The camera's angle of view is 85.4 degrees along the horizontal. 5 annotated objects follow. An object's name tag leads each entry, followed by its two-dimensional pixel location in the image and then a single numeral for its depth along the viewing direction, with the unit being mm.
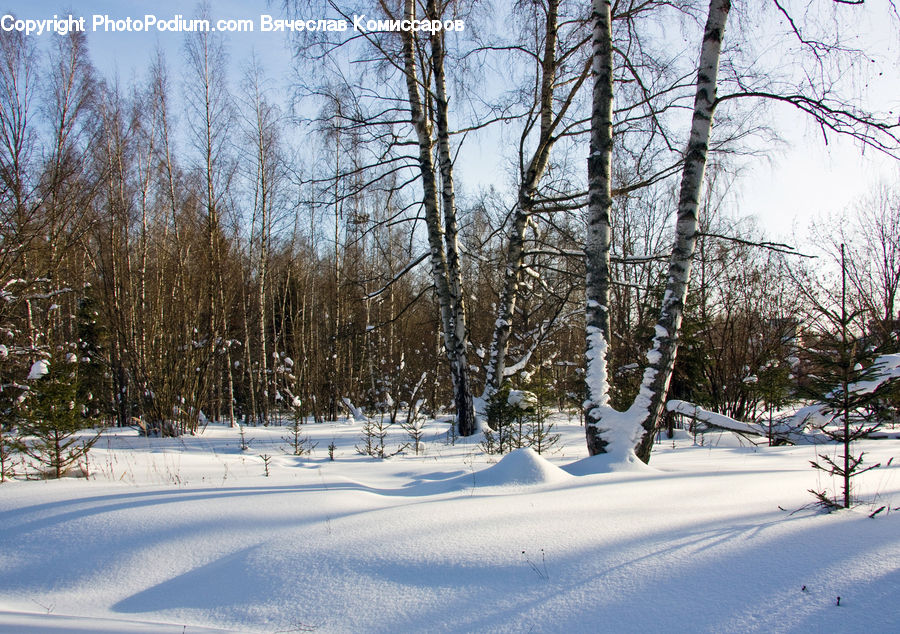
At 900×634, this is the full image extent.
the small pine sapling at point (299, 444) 7302
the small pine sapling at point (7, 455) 4586
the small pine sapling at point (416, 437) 7430
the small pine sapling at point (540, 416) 7066
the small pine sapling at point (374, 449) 7197
